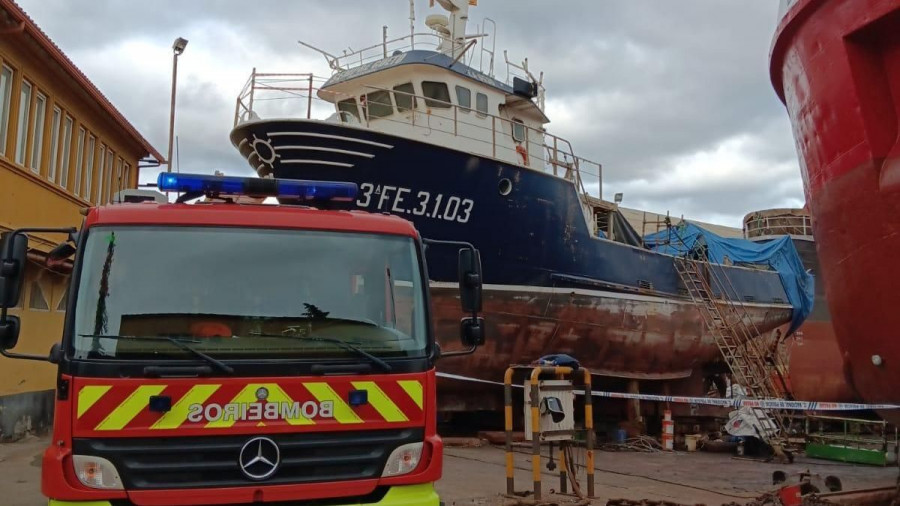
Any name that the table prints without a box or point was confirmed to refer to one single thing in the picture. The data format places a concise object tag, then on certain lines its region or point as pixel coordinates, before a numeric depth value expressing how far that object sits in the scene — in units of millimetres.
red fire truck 3291
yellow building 9070
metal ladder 12438
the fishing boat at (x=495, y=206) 10289
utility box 5875
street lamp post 11914
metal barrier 5727
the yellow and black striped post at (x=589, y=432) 6035
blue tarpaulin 15219
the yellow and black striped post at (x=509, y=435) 6031
